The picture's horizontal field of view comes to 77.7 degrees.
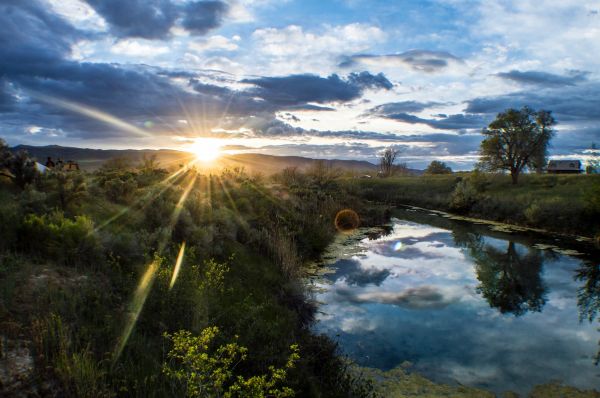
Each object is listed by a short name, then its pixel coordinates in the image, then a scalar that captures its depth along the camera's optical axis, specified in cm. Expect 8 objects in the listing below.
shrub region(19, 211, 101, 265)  690
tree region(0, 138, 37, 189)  1009
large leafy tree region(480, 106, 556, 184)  3994
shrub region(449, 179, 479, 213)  3522
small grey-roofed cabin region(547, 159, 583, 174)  6488
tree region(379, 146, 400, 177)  8915
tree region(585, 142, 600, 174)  3505
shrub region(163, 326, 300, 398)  419
